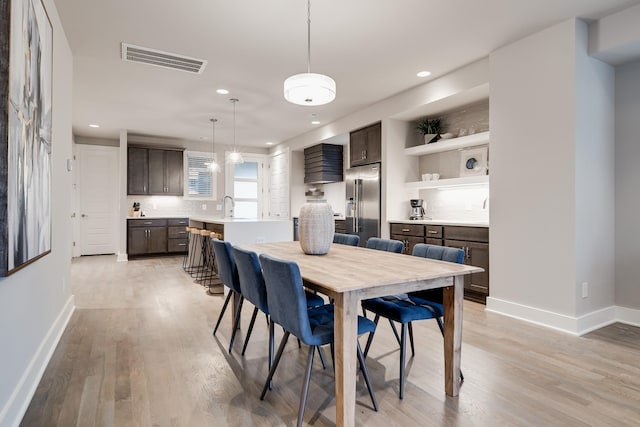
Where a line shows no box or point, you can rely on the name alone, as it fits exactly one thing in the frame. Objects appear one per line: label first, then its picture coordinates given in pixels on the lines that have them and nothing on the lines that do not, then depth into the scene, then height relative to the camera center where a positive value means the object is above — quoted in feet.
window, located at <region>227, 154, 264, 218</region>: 28.84 +2.37
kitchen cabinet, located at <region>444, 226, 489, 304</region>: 12.73 -1.37
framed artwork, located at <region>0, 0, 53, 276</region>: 4.79 +1.32
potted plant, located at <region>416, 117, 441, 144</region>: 16.28 +4.02
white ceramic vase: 8.13 -0.31
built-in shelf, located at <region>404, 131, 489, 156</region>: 13.84 +3.02
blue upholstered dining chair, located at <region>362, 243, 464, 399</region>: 6.81 -1.94
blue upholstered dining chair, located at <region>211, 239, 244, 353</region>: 8.70 -1.41
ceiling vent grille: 11.67 +5.46
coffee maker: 16.85 +0.20
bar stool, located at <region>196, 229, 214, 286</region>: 16.97 -2.57
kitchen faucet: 27.69 +0.62
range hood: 23.47 +3.47
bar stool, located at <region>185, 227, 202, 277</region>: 20.42 -2.19
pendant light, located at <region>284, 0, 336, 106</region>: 7.52 +2.75
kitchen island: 14.73 -0.73
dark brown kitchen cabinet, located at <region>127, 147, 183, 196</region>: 24.43 +3.02
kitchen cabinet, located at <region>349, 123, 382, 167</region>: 17.52 +3.63
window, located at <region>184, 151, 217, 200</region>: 26.91 +2.85
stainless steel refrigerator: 17.43 +0.67
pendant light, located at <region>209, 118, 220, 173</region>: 21.15 +5.42
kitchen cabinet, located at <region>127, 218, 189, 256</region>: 23.76 -1.57
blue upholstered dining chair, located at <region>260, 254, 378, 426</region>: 5.46 -1.66
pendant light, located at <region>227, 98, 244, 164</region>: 18.67 +3.05
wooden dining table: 5.22 -1.18
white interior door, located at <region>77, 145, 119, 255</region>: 25.41 +1.16
